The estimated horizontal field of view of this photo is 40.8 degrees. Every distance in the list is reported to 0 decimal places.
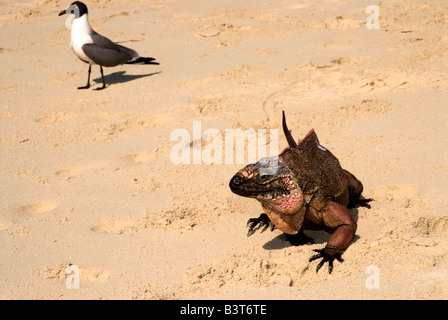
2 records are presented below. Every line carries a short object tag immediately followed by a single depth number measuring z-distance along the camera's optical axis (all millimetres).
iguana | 3666
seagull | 7766
